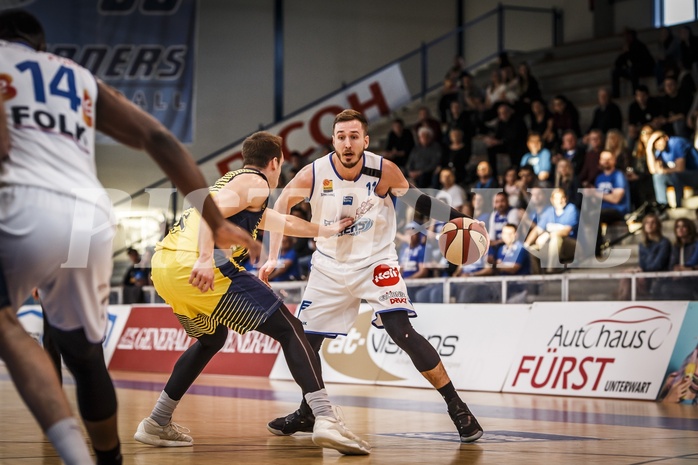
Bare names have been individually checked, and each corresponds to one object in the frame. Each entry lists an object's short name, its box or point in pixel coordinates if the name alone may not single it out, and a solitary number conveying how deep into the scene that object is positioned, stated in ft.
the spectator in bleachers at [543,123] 53.62
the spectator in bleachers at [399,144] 62.80
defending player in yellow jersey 19.71
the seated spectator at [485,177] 50.29
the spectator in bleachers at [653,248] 39.11
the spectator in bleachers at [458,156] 57.52
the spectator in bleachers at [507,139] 56.29
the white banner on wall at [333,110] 76.79
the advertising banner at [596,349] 33.96
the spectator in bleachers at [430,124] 61.46
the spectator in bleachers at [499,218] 44.42
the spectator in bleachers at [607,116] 53.26
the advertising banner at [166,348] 47.11
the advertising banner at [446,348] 38.17
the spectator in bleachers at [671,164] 44.55
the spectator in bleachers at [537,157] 50.29
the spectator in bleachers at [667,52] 56.29
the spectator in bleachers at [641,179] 45.60
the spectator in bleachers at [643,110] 51.96
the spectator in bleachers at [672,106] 49.73
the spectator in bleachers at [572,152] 48.67
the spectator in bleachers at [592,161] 46.16
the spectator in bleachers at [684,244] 38.65
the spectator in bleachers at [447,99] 66.85
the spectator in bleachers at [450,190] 50.49
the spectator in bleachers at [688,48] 55.83
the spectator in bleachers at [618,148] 46.52
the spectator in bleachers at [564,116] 55.21
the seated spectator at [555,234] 41.55
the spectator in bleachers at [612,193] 44.57
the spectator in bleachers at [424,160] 58.08
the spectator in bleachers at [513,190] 45.83
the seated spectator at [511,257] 42.19
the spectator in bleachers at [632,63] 59.16
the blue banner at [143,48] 74.02
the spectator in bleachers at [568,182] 44.73
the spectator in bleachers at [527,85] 60.54
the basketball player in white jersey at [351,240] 23.07
